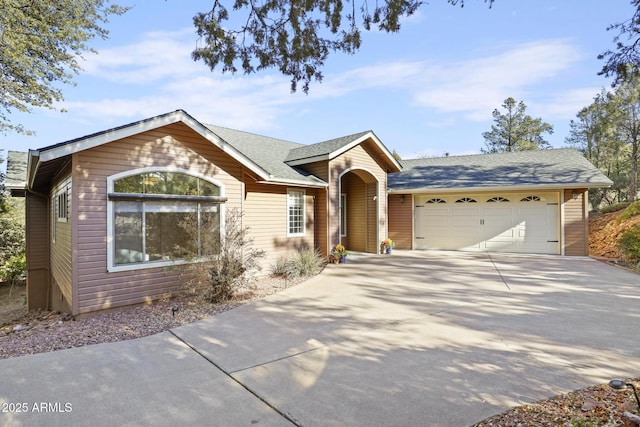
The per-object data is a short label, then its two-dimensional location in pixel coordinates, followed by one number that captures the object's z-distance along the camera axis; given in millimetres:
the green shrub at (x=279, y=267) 9837
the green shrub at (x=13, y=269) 14344
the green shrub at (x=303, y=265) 9266
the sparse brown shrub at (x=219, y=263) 6660
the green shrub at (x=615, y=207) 16870
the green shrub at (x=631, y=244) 9969
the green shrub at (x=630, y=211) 12648
